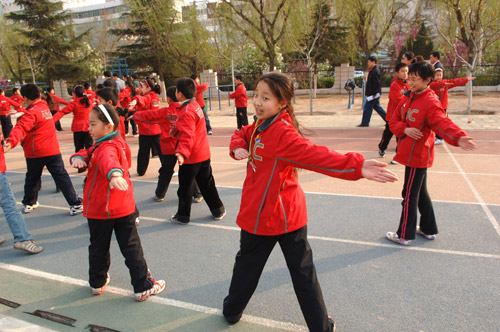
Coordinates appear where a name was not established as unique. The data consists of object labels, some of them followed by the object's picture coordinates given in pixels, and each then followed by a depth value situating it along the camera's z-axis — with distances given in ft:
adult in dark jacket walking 35.33
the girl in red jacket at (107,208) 10.82
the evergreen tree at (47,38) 101.24
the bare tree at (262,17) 57.72
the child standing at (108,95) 20.08
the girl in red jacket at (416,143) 13.15
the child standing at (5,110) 42.27
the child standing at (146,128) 23.94
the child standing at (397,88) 25.81
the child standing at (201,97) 29.35
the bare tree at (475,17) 47.50
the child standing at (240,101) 40.50
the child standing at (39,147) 17.30
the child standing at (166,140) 19.48
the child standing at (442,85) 27.48
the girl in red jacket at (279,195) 8.41
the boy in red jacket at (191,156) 15.84
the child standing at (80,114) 25.42
